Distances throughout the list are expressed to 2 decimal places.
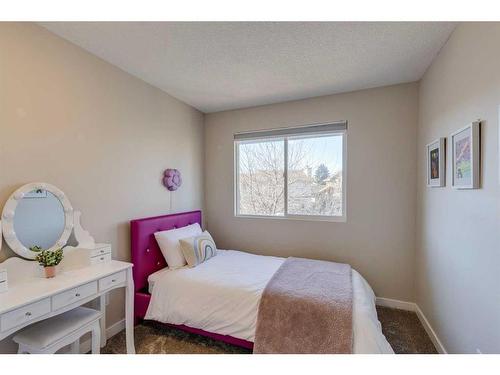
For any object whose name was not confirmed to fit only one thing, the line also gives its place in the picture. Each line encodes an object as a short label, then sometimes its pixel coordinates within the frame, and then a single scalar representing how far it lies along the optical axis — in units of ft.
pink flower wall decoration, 8.60
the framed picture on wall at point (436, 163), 5.78
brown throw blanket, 4.85
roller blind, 8.87
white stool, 4.17
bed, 5.23
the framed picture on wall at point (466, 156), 4.31
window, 9.12
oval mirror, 4.62
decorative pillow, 7.56
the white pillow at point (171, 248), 7.58
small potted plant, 4.74
